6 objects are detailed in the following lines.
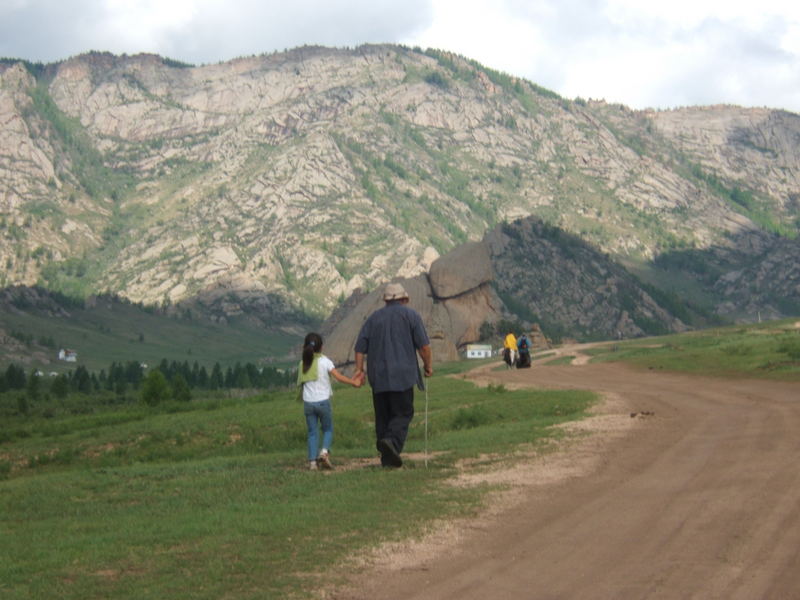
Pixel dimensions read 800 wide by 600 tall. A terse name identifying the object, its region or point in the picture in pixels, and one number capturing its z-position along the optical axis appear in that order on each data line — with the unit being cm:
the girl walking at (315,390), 1983
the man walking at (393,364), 1855
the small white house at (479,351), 12762
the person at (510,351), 6206
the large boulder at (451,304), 13462
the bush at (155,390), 8156
